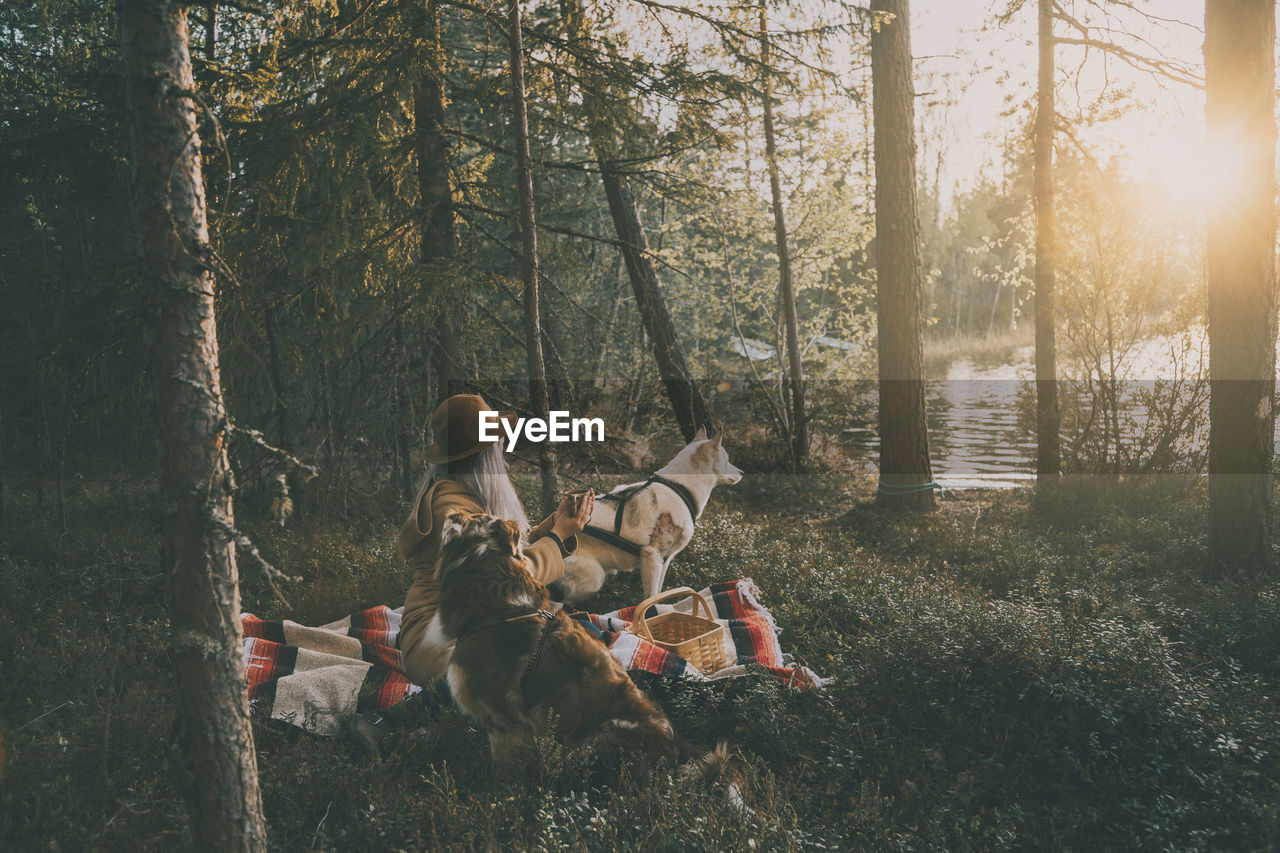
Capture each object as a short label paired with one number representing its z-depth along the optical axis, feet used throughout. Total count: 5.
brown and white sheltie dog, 10.36
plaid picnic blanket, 12.81
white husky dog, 17.99
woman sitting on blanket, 12.23
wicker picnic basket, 14.52
